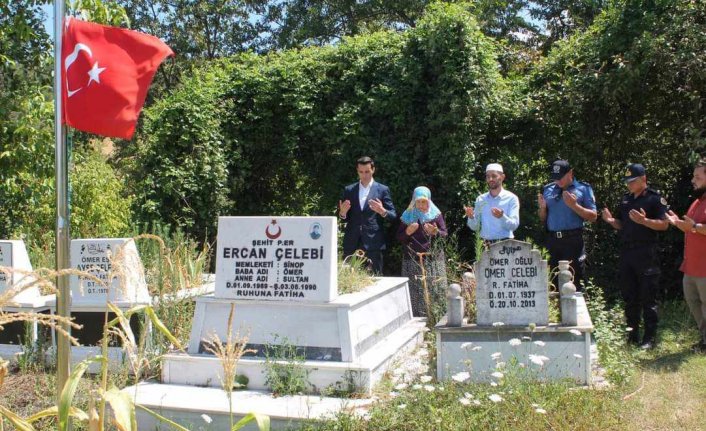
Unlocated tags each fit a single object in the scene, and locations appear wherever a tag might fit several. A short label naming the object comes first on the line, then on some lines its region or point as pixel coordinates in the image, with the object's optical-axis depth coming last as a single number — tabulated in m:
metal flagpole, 3.26
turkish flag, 3.91
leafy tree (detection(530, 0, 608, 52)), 19.92
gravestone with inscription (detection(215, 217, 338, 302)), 5.33
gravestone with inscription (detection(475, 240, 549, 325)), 5.23
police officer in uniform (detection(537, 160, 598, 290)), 6.81
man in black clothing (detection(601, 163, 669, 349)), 6.30
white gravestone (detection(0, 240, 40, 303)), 6.44
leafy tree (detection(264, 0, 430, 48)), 20.27
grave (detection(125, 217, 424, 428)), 5.08
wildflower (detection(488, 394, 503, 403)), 3.88
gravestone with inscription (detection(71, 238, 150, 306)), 5.91
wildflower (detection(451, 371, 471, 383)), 4.23
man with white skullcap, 6.91
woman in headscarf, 7.33
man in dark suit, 7.61
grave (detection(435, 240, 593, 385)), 5.03
